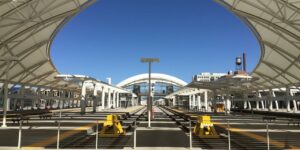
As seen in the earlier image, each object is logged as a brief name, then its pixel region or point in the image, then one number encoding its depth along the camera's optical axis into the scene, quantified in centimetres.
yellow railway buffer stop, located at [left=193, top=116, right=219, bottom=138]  1081
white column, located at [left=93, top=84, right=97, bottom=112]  3431
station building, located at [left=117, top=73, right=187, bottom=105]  7795
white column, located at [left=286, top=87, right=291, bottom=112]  3245
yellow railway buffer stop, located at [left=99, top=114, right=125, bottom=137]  1096
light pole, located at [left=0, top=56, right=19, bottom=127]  1462
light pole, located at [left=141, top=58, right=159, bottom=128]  1527
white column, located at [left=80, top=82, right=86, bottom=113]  3076
